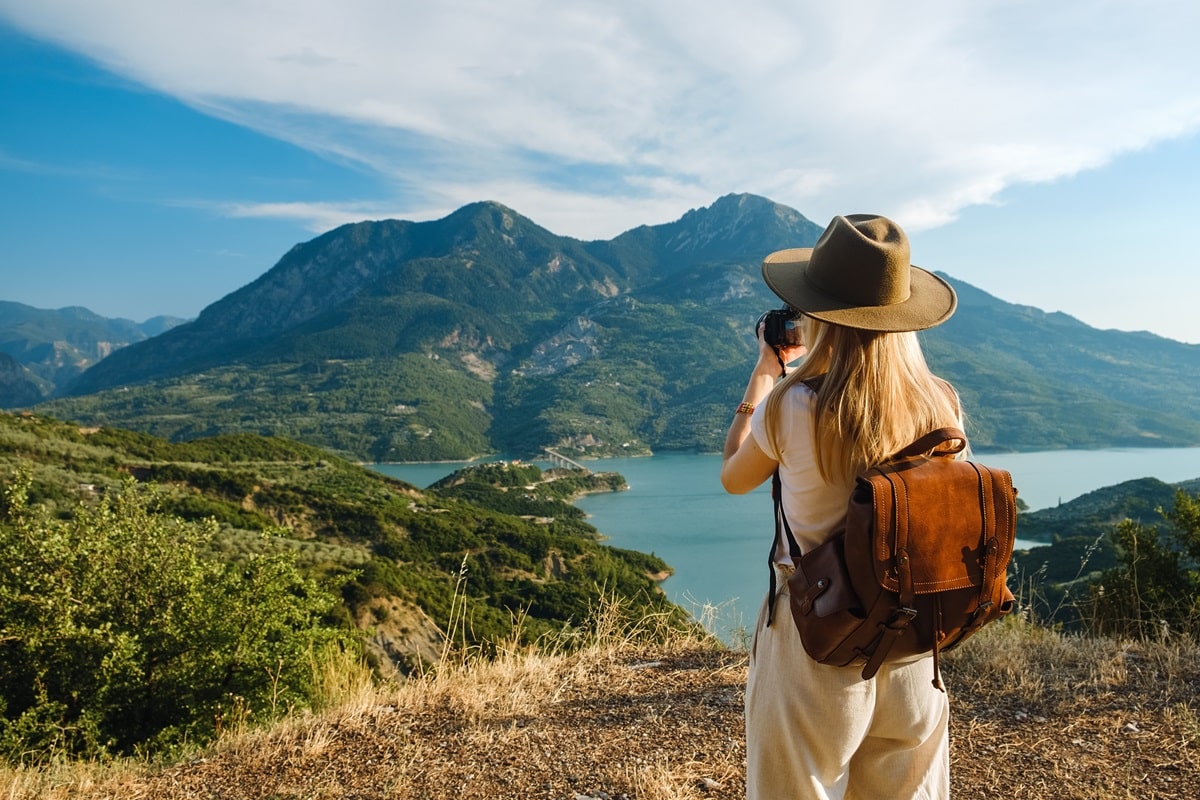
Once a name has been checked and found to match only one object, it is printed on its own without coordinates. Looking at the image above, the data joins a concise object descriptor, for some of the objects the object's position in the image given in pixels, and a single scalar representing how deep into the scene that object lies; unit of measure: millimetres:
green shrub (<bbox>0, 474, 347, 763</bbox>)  4887
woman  1206
